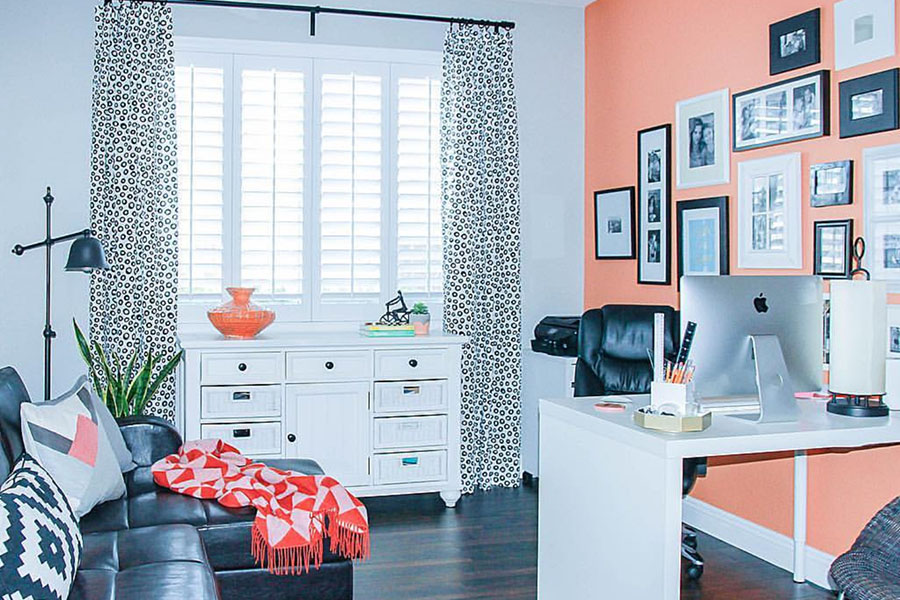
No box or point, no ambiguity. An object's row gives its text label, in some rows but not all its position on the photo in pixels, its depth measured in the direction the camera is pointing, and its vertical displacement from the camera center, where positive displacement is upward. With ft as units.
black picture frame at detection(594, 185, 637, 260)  16.96 +1.26
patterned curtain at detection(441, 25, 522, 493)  17.12 +0.95
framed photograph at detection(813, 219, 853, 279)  11.73 +0.58
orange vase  15.46 -0.48
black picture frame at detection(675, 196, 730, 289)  14.26 +1.17
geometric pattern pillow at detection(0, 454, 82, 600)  6.46 -1.93
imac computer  9.54 -0.49
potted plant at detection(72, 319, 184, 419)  14.49 -1.47
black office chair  13.47 -0.86
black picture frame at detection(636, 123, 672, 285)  15.84 +1.55
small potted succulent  16.81 -0.52
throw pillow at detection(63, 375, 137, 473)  11.43 -1.82
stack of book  16.20 -0.72
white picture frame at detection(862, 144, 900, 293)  11.00 +0.99
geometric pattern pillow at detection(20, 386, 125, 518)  9.77 -1.78
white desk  8.38 -1.95
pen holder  8.84 -1.02
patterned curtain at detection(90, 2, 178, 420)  15.40 +1.94
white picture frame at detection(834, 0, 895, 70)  11.13 +3.29
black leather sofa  8.04 -2.58
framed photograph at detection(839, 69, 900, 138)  11.07 +2.36
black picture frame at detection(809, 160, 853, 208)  11.74 +1.38
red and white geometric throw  10.27 -2.51
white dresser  15.05 -1.93
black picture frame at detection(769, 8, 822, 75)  12.29 +3.46
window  16.51 +2.04
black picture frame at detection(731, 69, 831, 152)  12.14 +2.56
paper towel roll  9.73 -0.49
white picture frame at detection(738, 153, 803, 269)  12.72 +1.14
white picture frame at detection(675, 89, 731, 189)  14.32 +2.45
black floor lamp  14.10 +0.52
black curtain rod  16.05 +5.07
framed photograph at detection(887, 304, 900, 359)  10.99 -0.46
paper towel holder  9.61 -1.21
